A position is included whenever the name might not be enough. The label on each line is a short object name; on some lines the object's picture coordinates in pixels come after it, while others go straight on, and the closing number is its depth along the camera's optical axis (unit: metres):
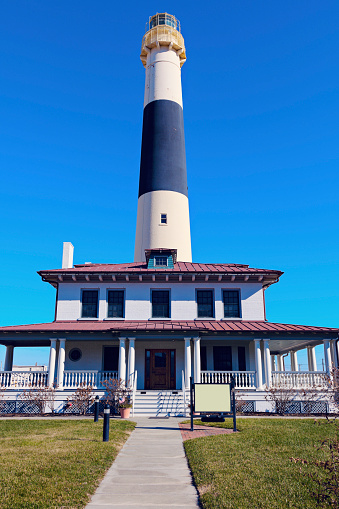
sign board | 14.43
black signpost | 14.40
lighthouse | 32.56
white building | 22.09
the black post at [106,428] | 11.62
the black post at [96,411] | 15.07
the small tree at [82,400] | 20.39
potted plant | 18.97
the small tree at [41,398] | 20.97
